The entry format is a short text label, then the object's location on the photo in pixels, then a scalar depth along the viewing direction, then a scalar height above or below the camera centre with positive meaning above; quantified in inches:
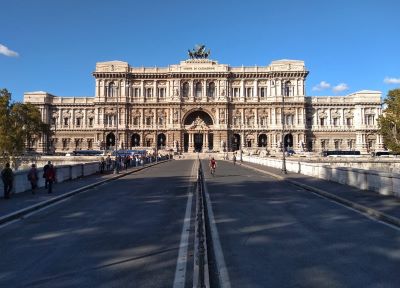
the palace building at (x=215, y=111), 4138.8 +439.4
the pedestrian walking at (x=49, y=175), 840.8 -39.9
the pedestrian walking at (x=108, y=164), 1773.1 -39.2
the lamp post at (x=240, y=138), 4128.9 +157.1
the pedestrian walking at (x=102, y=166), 1588.3 -43.0
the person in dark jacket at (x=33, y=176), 839.7 -41.7
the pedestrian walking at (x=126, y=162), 1851.5 -33.1
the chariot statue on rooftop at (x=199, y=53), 4562.0 +1128.1
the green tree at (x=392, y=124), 2856.8 +202.3
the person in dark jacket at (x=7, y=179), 742.5 -42.0
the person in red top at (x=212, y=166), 1419.8 -42.2
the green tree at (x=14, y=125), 2613.2 +213.3
